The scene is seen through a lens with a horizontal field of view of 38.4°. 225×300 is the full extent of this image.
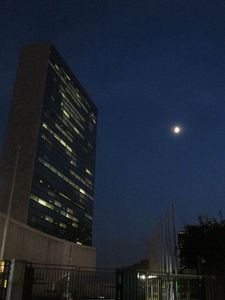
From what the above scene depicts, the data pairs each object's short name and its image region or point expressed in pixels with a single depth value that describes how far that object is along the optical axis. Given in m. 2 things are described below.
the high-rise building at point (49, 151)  112.31
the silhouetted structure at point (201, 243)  40.59
